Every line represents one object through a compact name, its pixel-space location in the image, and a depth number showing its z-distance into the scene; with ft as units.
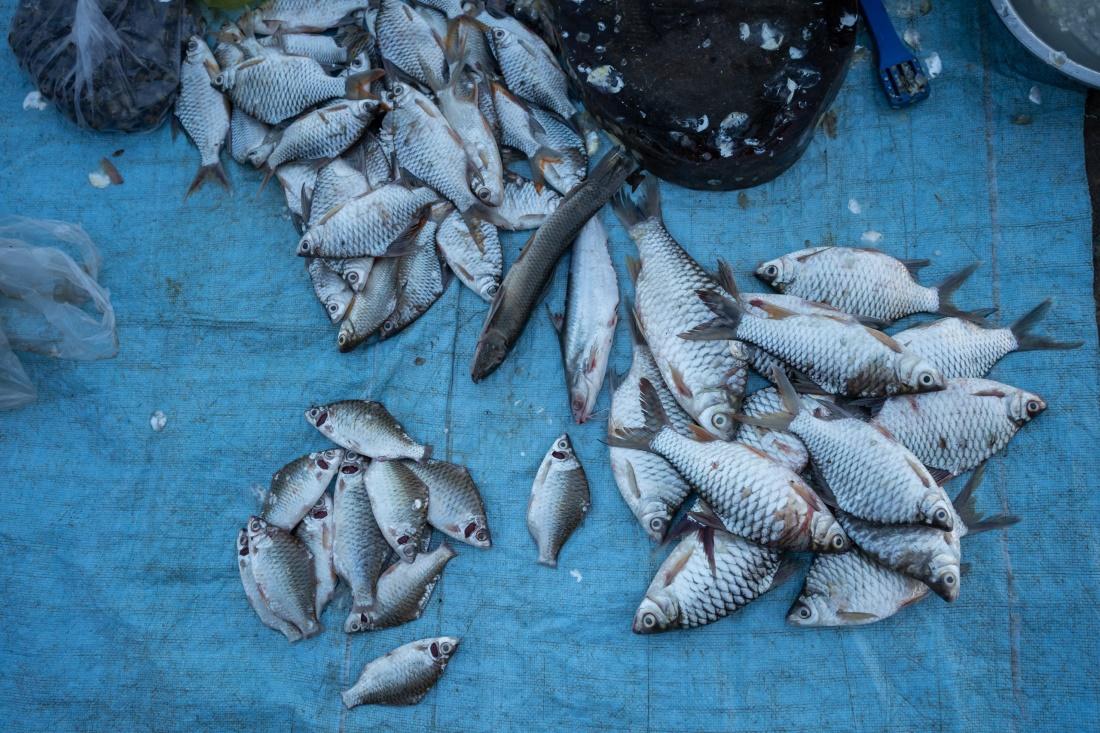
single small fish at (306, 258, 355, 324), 8.89
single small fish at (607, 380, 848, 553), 7.09
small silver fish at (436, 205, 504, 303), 8.70
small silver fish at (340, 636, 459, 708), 7.95
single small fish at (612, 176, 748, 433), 7.68
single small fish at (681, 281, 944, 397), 7.27
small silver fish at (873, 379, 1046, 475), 7.59
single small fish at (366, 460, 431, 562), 8.07
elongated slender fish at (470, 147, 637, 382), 8.36
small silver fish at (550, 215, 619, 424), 8.27
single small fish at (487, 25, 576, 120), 8.92
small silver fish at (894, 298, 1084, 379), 7.80
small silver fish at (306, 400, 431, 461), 8.35
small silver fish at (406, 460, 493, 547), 8.21
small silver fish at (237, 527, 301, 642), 8.21
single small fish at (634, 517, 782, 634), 7.46
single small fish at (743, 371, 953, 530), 6.99
